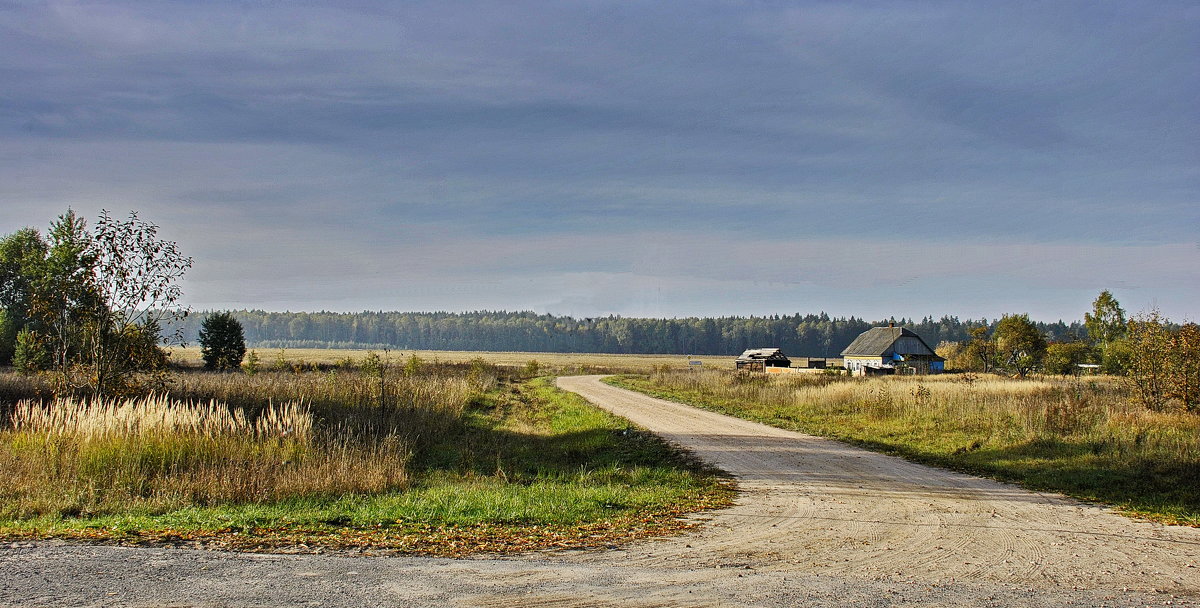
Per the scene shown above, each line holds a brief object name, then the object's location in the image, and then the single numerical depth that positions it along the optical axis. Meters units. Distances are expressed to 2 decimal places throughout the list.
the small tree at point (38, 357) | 16.47
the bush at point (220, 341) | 51.30
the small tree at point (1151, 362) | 20.14
